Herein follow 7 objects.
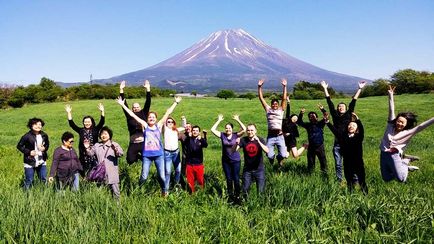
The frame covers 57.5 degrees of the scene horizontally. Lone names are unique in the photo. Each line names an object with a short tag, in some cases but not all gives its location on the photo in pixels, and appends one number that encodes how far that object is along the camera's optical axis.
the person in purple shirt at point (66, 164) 7.04
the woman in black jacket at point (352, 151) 7.21
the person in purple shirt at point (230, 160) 7.41
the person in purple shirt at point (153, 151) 7.27
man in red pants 7.87
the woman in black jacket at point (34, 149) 7.54
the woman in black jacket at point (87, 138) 7.91
